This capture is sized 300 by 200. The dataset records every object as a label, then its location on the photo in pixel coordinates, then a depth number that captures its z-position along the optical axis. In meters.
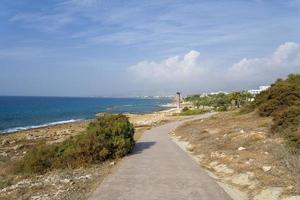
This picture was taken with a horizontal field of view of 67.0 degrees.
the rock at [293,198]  5.13
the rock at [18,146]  16.15
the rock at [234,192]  5.65
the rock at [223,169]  7.27
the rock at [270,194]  5.49
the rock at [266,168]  6.74
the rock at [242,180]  6.38
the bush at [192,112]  29.37
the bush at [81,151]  8.36
